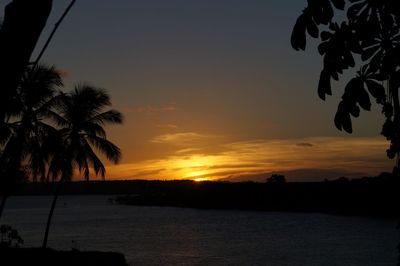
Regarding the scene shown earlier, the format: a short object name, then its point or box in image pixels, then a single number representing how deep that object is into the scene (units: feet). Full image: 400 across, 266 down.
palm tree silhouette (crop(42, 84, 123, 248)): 92.32
